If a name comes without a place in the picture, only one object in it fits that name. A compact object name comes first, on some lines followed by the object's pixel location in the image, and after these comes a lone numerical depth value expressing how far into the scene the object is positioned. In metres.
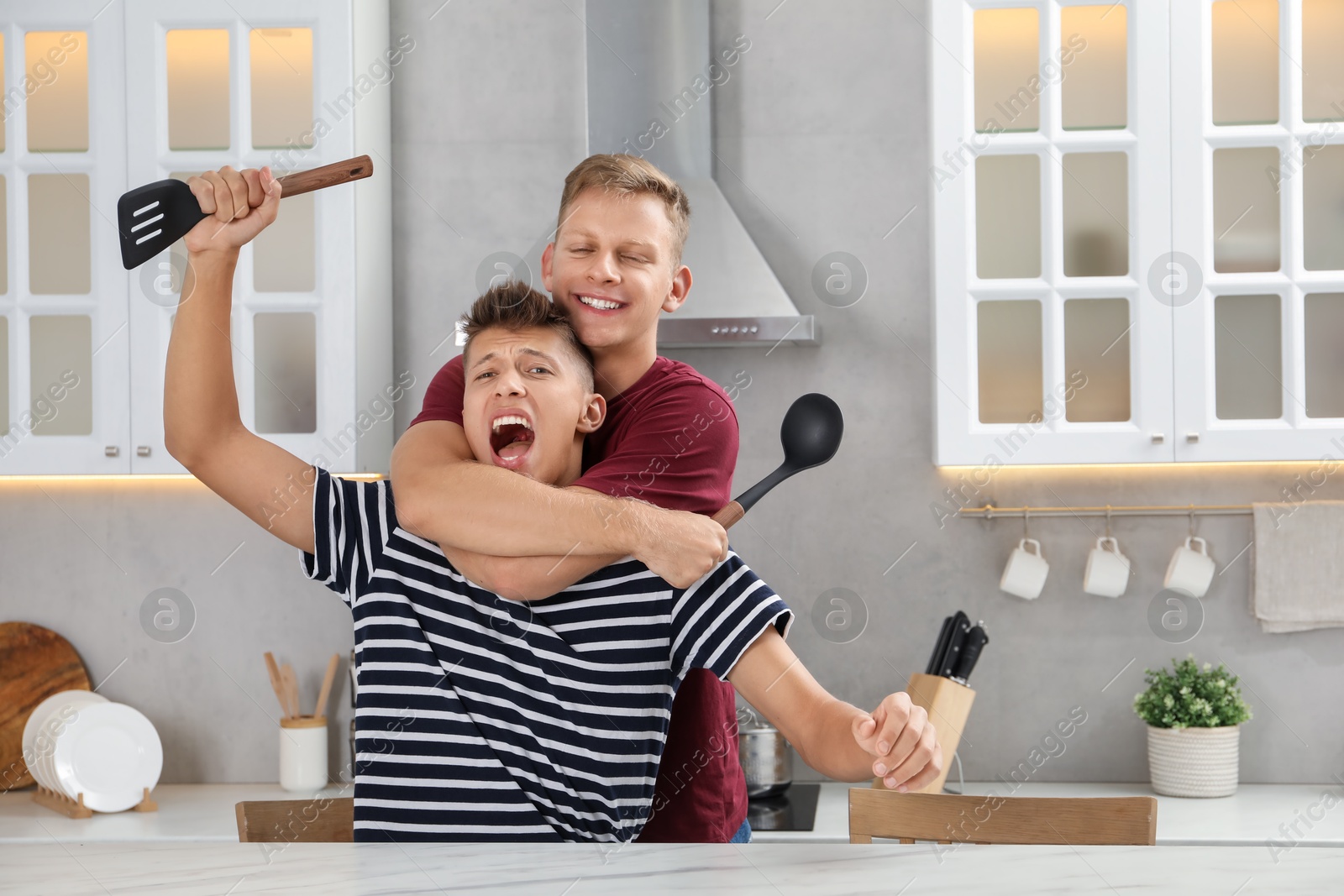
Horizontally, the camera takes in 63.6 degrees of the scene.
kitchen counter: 1.86
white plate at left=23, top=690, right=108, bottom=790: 2.14
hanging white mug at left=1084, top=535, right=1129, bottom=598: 2.21
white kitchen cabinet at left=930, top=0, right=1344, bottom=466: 2.09
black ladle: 1.68
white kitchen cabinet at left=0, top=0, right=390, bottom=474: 2.14
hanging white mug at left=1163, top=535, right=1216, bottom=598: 2.20
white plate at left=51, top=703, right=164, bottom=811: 2.09
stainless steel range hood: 2.26
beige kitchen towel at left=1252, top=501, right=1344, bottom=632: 2.21
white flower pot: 2.08
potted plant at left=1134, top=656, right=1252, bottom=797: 2.08
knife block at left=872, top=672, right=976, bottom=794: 2.00
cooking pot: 2.05
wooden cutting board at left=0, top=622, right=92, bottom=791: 2.34
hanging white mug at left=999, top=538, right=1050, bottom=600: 2.22
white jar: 2.25
